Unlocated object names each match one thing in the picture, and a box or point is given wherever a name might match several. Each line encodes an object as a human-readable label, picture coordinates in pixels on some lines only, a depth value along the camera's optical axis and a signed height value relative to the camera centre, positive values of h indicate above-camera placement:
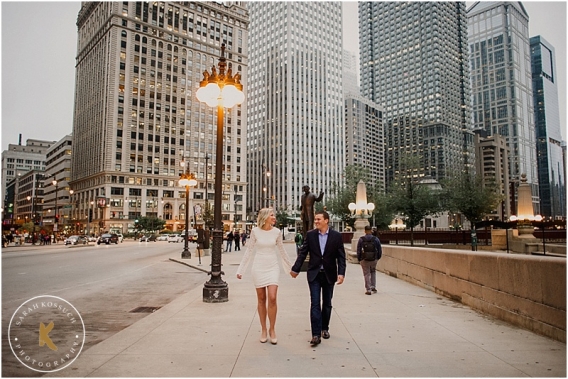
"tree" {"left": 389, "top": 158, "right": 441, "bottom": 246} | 38.88 +2.21
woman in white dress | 5.54 -0.60
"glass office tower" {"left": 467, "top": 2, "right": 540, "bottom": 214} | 174.88 +64.03
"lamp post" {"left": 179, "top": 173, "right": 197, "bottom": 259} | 24.58 +2.69
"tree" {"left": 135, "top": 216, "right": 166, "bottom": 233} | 85.00 -0.77
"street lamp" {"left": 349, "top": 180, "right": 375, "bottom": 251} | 21.38 +0.47
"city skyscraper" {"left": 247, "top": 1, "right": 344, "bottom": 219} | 144.00 +46.19
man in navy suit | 5.66 -0.64
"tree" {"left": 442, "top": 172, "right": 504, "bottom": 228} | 39.31 +2.36
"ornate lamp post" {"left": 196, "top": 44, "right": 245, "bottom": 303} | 8.78 +2.29
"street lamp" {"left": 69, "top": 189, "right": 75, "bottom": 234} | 110.23 +1.28
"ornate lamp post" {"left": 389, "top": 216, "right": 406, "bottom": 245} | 67.86 -0.48
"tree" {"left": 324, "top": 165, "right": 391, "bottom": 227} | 43.41 +2.56
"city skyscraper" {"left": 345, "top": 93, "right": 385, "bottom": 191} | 185.12 +43.49
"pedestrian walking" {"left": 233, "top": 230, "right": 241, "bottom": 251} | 36.17 -1.89
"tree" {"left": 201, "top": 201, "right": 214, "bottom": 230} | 65.01 +0.40
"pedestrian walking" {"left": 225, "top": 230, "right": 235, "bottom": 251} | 35.46 -1.63
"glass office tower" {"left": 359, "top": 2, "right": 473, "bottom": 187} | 191.38 +49.37
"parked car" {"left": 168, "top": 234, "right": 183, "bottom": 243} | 64.31 -2.87
